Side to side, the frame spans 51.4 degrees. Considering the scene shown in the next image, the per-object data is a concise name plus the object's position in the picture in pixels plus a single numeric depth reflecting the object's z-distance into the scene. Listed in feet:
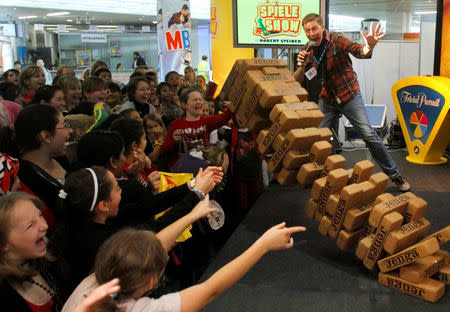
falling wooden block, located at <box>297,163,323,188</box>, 9.63
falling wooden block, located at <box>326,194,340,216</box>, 9.16
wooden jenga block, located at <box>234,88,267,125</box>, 10.32
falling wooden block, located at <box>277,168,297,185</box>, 10.07
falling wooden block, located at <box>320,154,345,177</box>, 9.51
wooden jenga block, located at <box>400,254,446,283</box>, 8.25
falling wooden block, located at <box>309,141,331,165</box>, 9.68
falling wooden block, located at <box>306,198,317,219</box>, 9.80
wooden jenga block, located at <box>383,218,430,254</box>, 8.30
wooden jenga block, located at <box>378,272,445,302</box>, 8.08
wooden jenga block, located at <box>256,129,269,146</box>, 10.25
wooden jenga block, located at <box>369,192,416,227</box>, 8.50
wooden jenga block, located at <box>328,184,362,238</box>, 8.86
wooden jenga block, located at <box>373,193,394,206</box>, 8.86
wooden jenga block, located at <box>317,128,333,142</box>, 9.95
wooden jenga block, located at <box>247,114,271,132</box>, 10.71
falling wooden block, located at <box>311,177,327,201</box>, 9.44
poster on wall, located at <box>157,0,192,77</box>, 25.39
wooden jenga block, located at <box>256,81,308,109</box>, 9.99
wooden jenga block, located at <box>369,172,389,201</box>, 9.28
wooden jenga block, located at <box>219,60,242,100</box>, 10.94
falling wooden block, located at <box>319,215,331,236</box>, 9.46
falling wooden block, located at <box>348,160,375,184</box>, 9.44
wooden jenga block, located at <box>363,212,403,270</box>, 8.32
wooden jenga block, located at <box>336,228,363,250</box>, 9.10
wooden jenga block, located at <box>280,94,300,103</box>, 10.05
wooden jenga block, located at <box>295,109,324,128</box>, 9.80
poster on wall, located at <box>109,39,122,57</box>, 52.41
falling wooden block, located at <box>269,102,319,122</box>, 9.77
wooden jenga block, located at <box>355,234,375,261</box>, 8.72
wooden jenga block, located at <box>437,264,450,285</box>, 8.45
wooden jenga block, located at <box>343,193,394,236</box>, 8.91
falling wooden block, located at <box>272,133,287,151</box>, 9.79
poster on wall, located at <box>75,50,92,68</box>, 50.03
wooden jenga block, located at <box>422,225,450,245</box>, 8.36
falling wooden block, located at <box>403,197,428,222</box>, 8.75
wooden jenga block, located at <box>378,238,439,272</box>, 8.09
